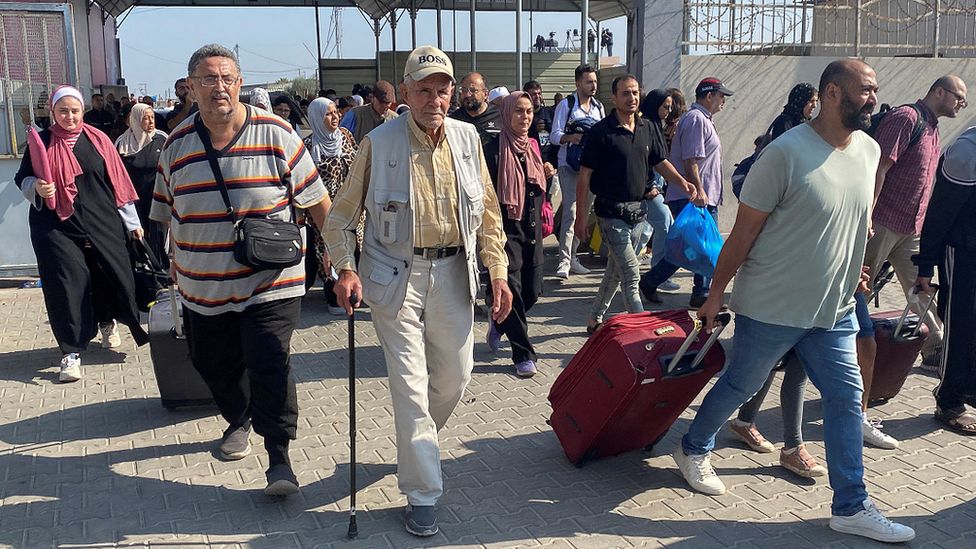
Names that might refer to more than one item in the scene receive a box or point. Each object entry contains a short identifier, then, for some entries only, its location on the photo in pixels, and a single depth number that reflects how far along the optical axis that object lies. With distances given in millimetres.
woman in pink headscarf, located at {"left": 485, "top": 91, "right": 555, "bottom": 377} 5973
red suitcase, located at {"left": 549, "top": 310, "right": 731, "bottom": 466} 4027
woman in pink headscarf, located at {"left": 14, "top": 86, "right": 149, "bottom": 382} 5836
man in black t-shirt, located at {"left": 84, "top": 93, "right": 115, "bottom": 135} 15182
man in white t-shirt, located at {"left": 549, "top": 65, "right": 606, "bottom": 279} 8977
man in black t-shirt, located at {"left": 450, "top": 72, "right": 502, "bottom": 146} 6480
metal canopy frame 24297
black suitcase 5137
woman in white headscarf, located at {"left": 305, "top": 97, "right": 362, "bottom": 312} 7109
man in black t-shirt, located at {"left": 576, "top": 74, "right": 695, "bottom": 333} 6281
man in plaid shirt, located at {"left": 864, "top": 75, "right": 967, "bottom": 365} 5559
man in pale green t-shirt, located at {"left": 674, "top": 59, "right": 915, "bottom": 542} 3646
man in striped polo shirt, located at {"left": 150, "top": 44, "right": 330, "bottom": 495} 3965
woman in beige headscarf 7176
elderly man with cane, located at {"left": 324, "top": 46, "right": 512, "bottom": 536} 3740
